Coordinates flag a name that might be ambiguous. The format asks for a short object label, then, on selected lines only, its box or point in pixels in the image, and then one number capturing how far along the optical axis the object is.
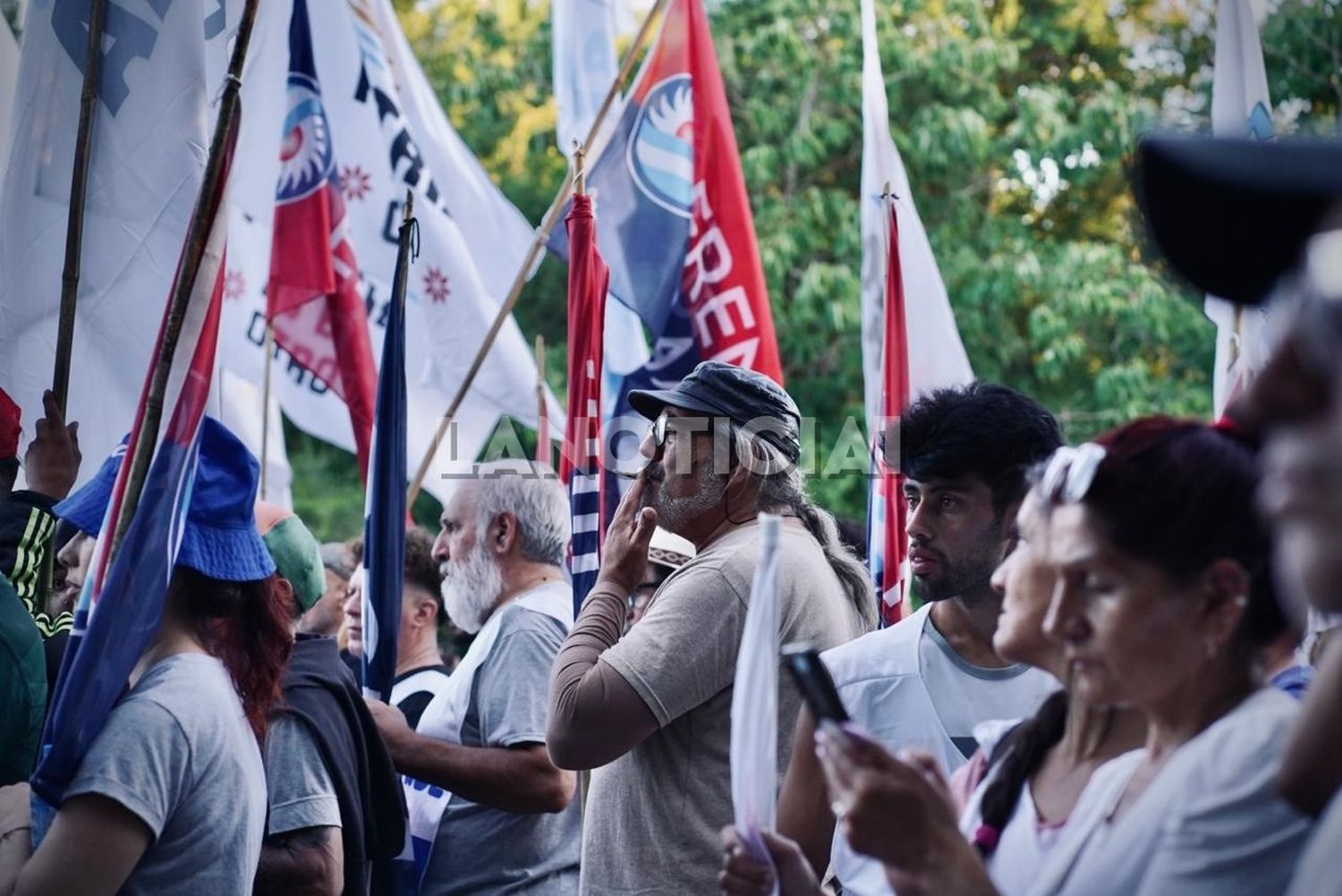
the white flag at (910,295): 5.96
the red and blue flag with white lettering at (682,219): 6.20
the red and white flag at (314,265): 6.41
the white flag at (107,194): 3.89
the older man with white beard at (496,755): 4.16
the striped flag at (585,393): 4.80
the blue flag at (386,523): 4.63
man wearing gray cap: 3.35
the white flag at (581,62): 7.80
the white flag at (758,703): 2.16
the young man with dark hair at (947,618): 3.07
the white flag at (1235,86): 5.38
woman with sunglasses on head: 1.92
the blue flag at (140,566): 2.75
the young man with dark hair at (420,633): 5.14
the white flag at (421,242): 7.22
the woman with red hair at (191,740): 2.71
